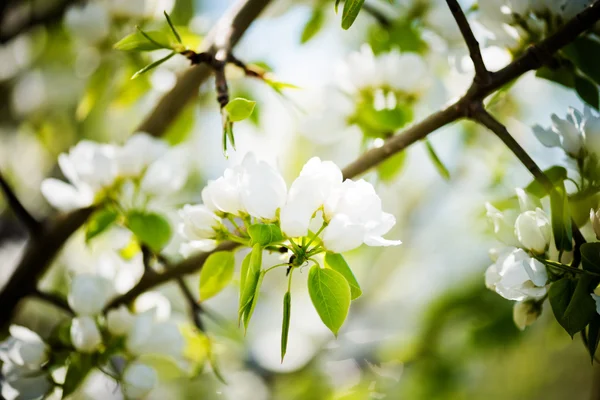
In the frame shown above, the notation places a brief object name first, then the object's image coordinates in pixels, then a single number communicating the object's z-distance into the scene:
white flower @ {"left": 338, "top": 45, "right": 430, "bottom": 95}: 1.22
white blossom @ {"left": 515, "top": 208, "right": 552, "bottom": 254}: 1.08
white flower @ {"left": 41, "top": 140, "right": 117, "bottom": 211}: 1.20
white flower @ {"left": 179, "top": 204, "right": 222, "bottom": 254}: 1.09
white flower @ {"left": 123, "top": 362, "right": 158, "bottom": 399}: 1.17
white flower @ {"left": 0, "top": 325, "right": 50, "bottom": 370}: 1.17
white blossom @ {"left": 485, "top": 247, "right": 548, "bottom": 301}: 1.07
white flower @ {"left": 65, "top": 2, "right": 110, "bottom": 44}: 1.29
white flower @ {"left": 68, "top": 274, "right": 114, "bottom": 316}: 1.18
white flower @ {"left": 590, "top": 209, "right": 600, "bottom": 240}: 1.07
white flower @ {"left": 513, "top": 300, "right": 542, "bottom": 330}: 1.12
